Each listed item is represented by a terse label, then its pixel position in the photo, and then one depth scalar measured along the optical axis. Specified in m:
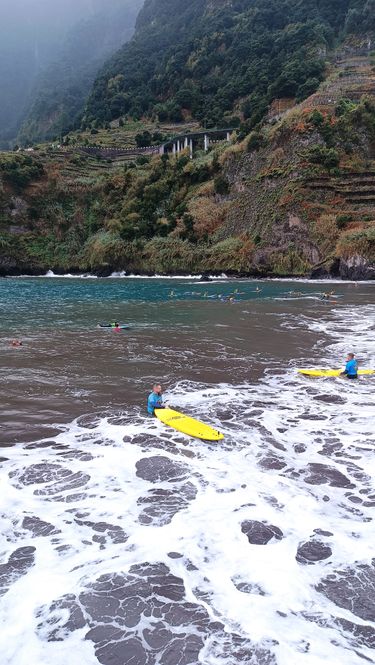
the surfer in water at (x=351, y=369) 16.48
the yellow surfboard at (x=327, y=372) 16.89
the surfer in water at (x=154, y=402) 13.33
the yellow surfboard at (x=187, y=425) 11.52
